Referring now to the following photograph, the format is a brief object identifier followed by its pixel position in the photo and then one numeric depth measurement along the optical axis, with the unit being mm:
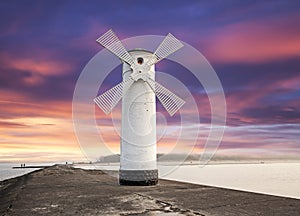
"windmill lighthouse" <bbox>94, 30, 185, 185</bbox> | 13726
